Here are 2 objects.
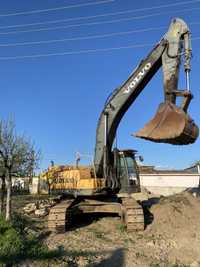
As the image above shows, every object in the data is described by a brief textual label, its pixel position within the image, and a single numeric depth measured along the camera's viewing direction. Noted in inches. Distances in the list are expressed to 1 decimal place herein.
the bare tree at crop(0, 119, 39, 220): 312.4
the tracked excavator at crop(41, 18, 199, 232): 263.0
